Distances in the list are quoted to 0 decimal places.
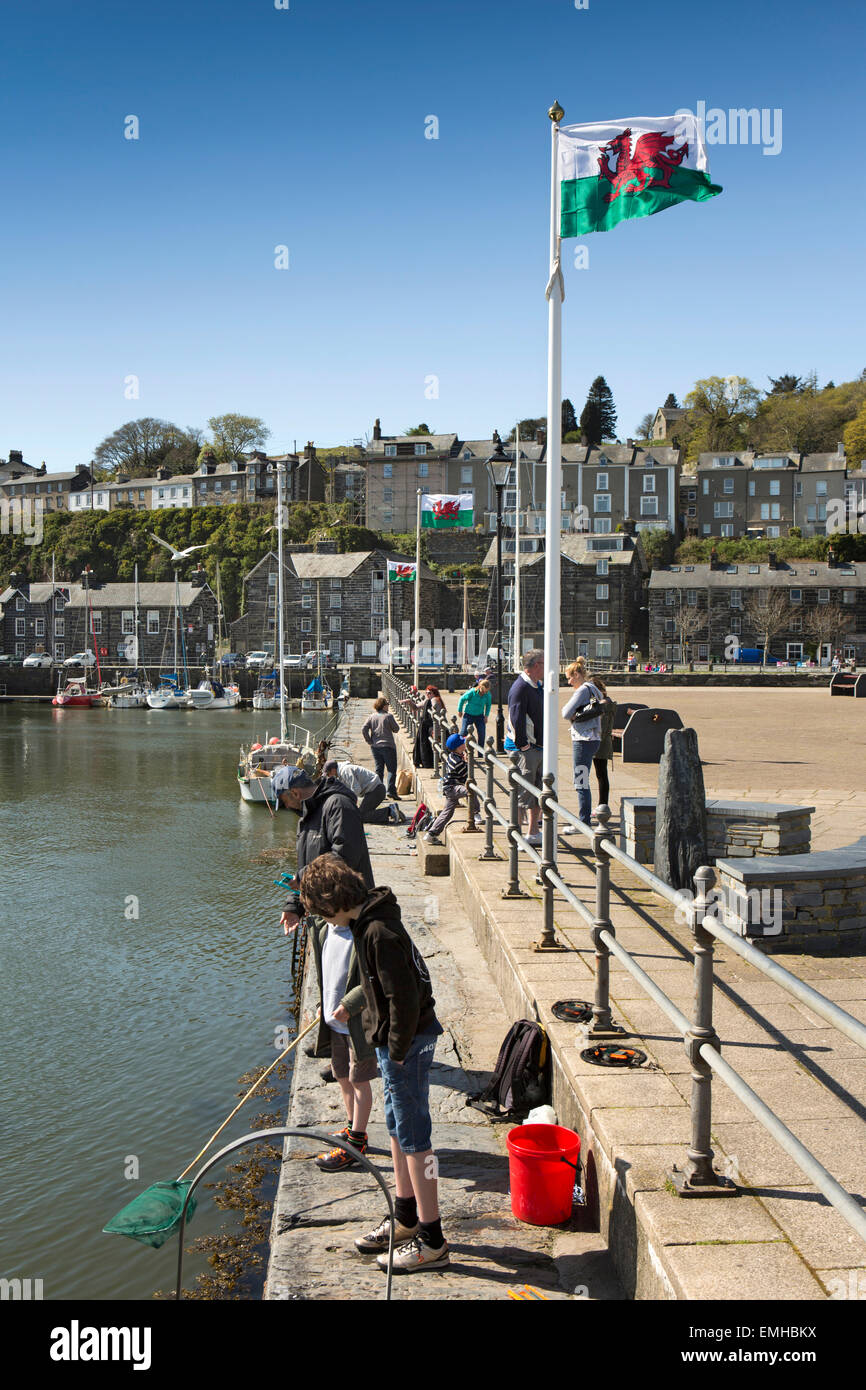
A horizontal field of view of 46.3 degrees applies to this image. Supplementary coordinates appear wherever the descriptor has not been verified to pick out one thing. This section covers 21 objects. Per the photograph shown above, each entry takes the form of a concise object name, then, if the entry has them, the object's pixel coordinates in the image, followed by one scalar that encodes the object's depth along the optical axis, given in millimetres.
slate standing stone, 7492
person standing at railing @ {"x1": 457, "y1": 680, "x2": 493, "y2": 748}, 15875
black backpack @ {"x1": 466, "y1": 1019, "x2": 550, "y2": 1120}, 5398
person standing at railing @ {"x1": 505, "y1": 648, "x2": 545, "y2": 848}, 10461
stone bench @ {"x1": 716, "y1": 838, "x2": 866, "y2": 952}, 6609
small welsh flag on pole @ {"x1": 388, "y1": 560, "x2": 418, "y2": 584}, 41781
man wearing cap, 5836
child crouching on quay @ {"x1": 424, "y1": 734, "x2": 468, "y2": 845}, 12289
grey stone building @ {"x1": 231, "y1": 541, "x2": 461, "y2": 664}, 78750
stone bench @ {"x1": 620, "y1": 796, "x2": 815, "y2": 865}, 7898
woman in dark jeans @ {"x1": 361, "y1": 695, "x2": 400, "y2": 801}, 17609
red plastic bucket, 4387
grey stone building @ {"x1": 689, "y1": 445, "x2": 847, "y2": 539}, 89500
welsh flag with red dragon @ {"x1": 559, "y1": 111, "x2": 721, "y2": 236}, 9227
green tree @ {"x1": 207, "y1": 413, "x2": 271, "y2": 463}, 128750
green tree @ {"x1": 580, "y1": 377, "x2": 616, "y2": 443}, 111938
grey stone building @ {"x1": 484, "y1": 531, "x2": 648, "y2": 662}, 71625
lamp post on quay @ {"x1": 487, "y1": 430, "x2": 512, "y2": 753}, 17281
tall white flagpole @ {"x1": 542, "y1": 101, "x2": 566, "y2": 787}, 9062
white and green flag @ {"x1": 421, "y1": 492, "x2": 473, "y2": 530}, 32281
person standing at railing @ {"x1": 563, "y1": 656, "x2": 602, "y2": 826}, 10156
